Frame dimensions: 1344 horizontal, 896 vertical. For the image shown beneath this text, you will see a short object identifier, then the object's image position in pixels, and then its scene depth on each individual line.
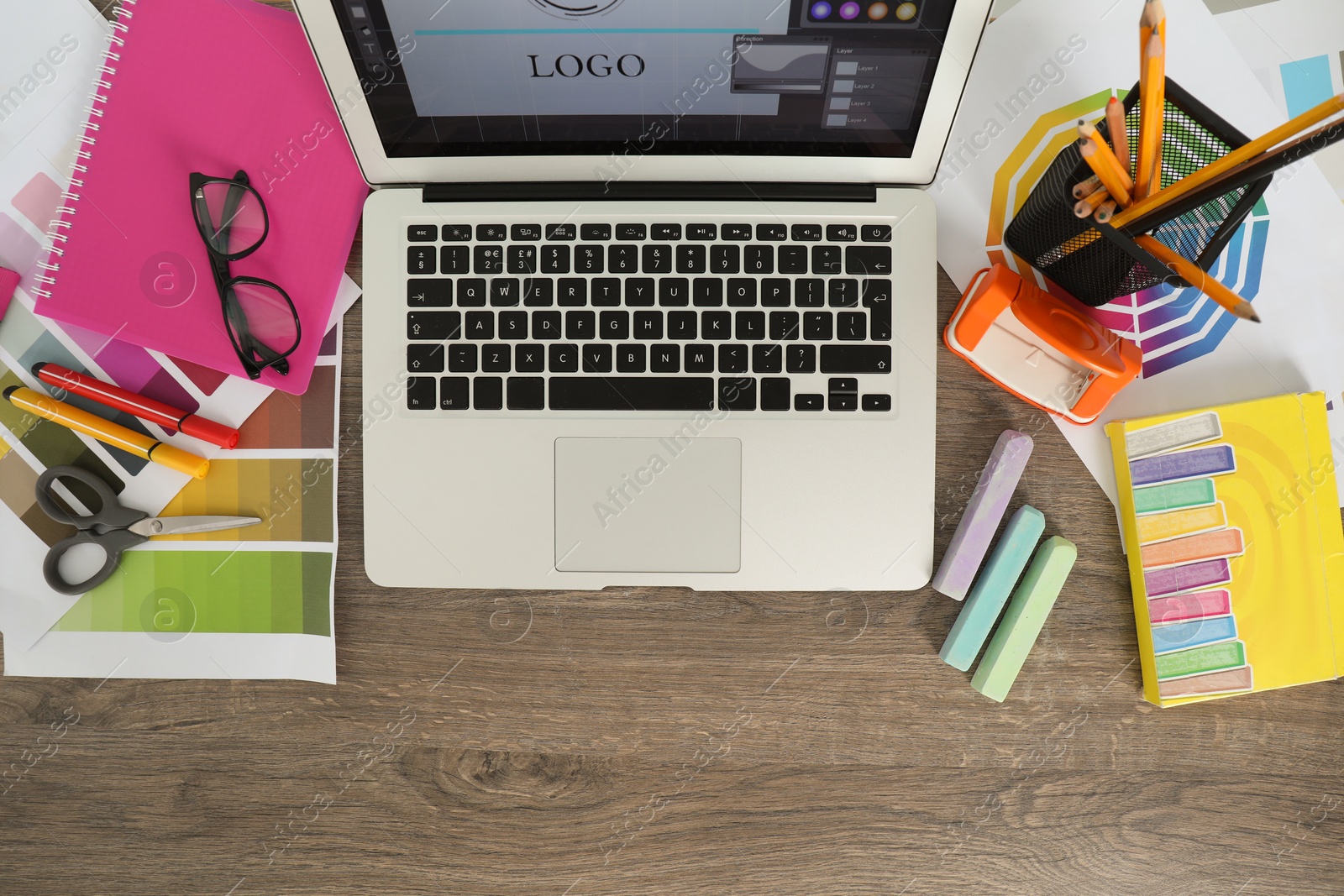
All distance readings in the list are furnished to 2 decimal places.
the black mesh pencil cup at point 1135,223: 0.61
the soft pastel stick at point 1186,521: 0.77
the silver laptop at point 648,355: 0.74
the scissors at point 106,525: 0.80
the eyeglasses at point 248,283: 0.78
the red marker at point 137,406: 0.79
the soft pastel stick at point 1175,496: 0.77
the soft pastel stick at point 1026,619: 0.77
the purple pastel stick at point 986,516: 0.77
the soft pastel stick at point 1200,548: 0.77
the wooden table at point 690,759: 0.80
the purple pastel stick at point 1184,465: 0.77
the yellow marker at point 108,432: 0.80
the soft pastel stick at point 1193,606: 0.77
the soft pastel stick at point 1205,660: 0.77
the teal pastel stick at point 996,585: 0.77
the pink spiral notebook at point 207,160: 0.79
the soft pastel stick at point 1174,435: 0.77
